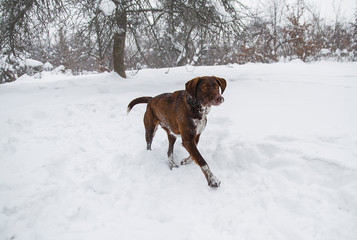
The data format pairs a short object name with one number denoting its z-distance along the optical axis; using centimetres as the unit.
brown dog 256
